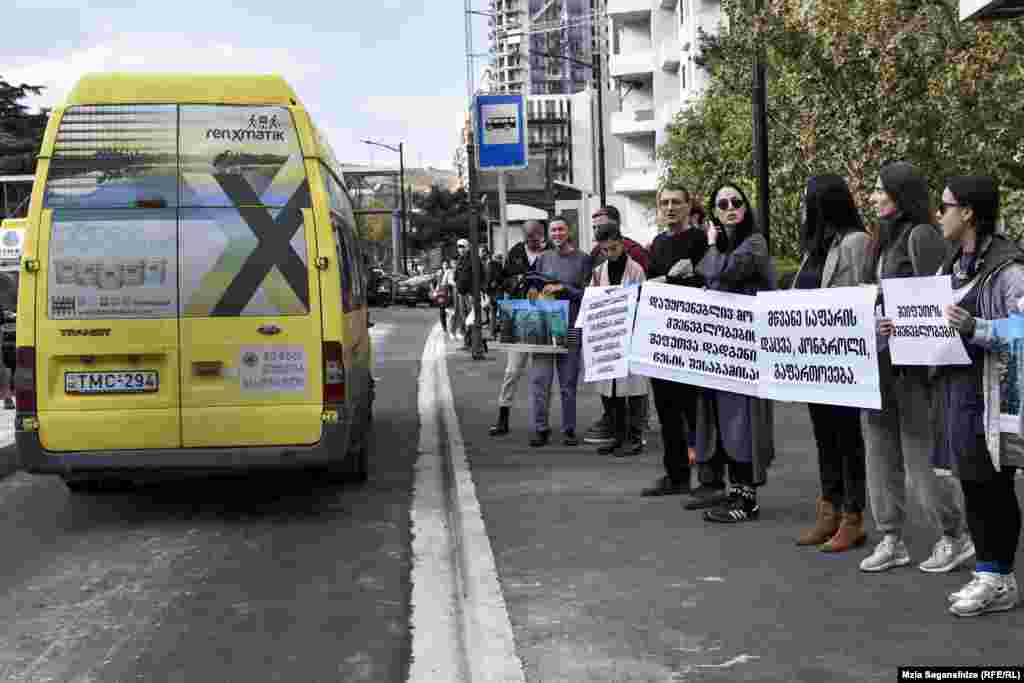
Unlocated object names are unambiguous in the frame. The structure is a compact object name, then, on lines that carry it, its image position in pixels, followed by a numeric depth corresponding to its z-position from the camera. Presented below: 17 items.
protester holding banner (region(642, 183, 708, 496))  8.92
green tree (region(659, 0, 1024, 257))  17.89
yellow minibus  8.52
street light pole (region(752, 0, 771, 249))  10.16
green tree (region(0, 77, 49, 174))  78.62
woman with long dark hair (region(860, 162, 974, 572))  6.41
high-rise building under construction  186.38
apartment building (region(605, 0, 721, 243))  73.00
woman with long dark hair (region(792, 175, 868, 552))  6.95
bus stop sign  20.11
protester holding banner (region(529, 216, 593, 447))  11.71
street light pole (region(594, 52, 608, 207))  34.50
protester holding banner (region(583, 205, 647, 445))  10.58
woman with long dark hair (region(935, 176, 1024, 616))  5.56
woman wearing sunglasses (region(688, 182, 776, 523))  7.82
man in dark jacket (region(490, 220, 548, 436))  12.50
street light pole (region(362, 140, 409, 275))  93.28
